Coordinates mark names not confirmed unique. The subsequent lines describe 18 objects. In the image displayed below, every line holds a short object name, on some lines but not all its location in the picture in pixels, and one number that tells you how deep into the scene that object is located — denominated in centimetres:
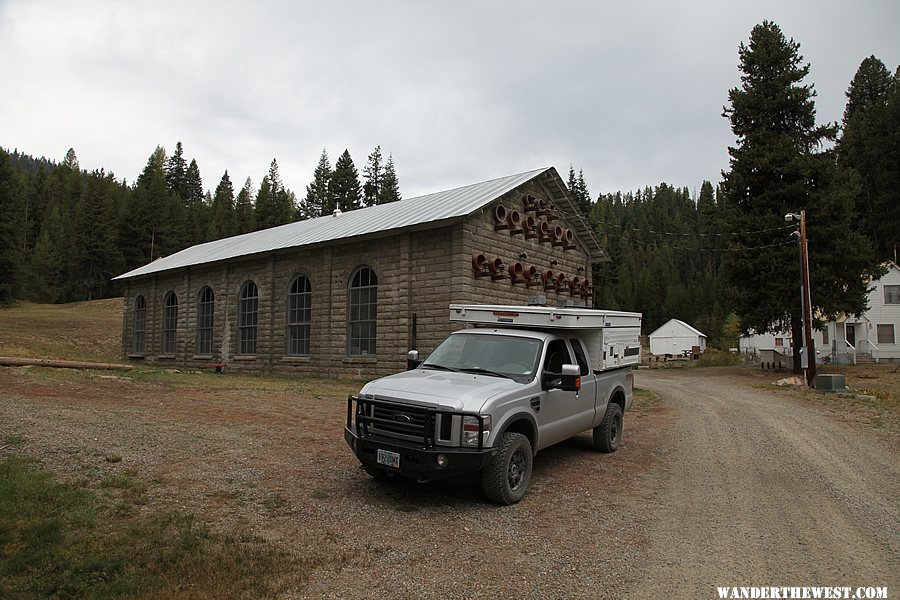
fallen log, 1735
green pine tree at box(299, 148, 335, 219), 7994
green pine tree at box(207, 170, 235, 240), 7835
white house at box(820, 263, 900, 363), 4078
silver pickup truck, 606
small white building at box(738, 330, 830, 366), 4096
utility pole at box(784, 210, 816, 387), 2145
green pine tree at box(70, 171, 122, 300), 6825
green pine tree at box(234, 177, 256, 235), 7950
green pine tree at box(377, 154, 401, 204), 7656
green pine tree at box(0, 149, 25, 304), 5298
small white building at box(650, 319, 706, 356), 5947
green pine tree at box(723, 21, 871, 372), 2656
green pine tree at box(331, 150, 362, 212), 7775
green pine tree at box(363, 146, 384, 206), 7912
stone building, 1939
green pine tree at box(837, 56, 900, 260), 5091
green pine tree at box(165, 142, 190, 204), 10038
